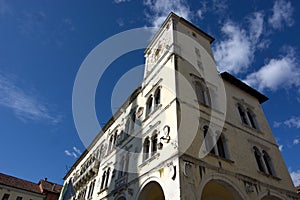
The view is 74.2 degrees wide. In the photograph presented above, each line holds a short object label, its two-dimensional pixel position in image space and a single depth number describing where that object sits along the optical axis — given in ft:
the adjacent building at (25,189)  122.00
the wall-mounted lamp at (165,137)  37.20
